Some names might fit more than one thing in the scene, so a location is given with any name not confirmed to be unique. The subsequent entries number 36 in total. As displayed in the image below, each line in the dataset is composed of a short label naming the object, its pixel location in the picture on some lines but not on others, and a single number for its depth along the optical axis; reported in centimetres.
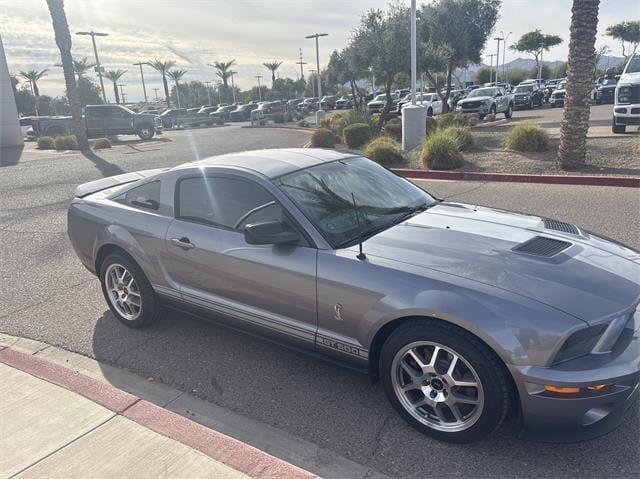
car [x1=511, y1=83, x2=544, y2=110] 3241
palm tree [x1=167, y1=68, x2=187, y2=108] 7331
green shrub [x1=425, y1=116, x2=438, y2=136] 1510
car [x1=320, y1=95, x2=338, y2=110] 5525
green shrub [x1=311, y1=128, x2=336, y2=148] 1664
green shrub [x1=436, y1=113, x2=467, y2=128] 1541
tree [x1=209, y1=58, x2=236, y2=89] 7091
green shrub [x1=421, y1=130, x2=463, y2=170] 1088
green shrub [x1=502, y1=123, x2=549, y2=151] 1138
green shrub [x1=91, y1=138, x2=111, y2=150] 2356
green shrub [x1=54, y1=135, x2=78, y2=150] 2402
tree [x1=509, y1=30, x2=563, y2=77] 6294
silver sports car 235
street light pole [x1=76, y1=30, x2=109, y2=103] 3941
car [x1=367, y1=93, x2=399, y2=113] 3523
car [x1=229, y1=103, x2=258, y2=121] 4838
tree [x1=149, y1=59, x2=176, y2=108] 6928
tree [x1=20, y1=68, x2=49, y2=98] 6969
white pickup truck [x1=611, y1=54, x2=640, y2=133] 1231
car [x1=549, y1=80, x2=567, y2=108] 3225
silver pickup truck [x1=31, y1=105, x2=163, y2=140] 2831
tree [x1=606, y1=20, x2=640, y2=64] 5253
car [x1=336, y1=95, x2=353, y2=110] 5163
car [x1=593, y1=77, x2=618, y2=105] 2989
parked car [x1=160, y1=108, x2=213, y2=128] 4447
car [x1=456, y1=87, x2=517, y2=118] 2491
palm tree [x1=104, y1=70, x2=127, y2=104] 6994
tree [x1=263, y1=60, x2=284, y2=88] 8025
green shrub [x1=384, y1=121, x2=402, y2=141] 1627
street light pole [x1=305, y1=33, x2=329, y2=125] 3541
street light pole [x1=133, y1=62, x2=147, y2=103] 8506
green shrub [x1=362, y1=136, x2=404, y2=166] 1207
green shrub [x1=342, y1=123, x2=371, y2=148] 1558
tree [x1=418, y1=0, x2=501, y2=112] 2667
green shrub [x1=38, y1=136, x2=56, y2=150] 2497
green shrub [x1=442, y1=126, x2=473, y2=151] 1192
